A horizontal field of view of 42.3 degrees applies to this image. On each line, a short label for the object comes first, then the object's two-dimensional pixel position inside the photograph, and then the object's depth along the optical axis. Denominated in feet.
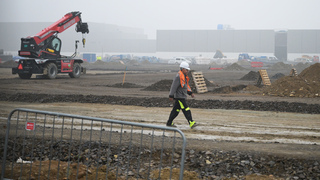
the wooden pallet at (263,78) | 88.28
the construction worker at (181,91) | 35.65
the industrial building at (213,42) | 284.41
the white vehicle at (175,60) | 260.33
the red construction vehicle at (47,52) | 89.76
